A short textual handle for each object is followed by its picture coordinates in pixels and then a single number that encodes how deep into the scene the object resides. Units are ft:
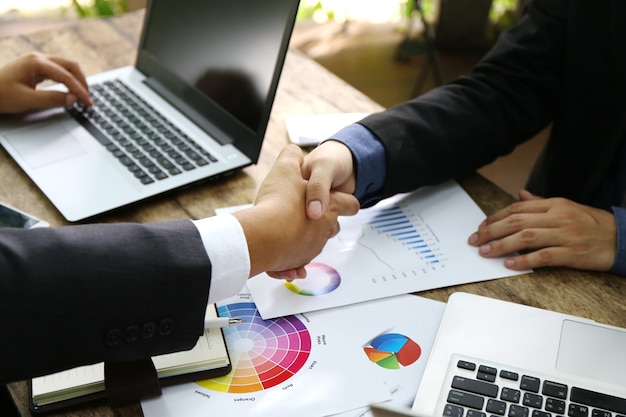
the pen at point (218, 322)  2.83
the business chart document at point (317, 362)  2.58
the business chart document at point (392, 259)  3.09
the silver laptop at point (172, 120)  3.66
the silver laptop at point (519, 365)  2.54
